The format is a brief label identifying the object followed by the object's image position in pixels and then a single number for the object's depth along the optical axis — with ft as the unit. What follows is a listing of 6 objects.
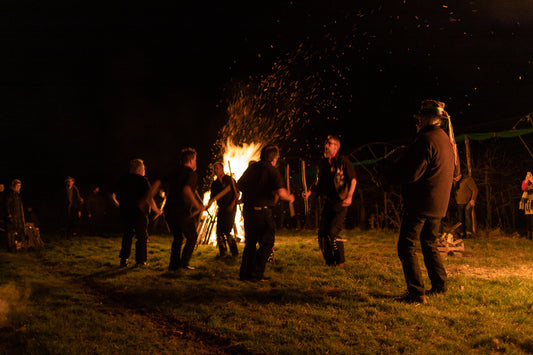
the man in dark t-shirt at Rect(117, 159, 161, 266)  27.66
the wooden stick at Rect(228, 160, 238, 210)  30.68
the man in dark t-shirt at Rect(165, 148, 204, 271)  25.48
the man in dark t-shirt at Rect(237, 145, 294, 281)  22.49
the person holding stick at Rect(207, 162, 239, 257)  30.91
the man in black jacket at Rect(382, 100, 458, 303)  16.97
